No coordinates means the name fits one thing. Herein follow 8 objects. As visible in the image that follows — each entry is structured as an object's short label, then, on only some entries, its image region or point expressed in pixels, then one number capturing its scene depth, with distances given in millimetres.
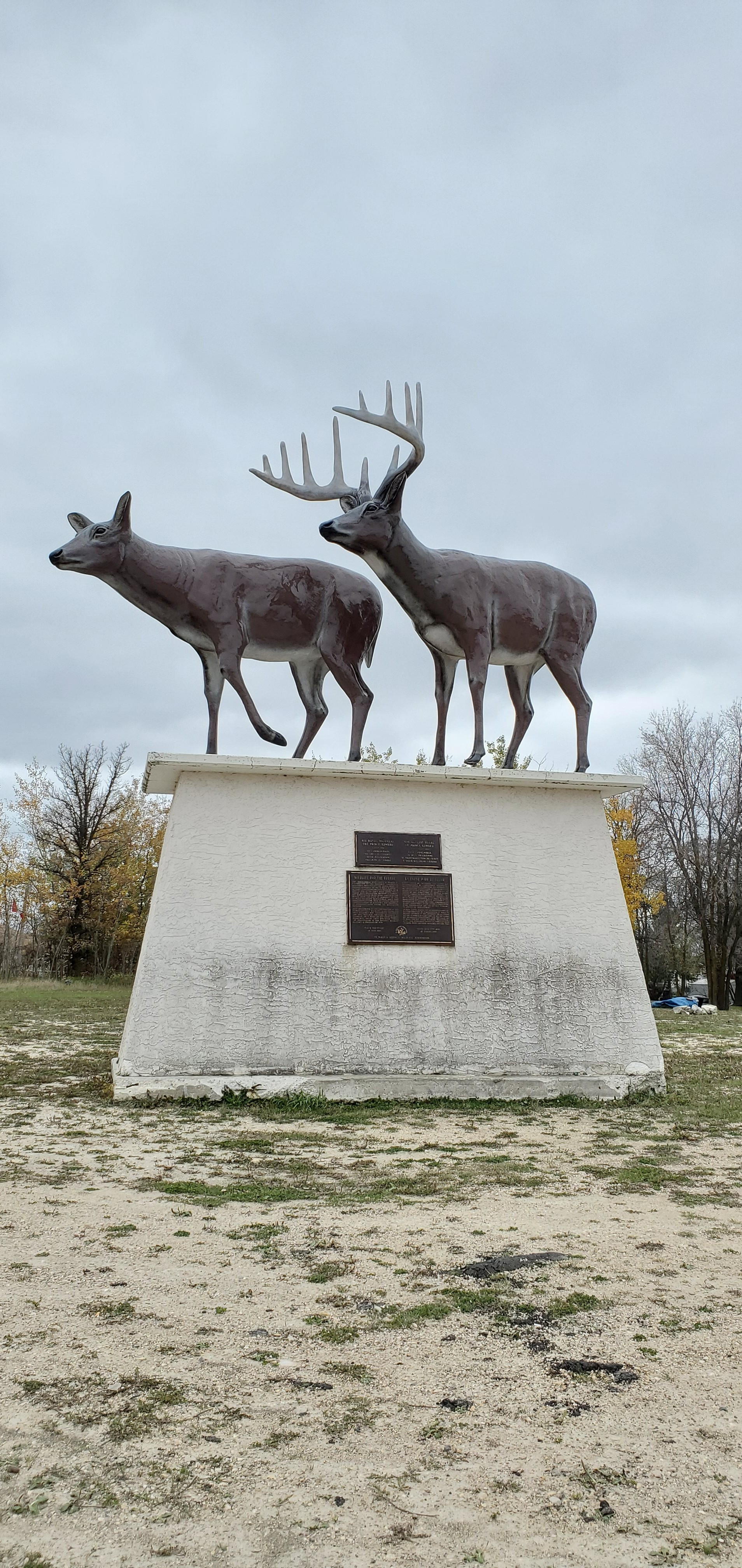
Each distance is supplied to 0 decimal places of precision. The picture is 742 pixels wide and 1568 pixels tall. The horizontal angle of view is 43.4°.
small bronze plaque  8570
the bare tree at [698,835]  30594
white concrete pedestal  8031
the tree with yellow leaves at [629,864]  23844
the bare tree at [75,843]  32719
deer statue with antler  9086
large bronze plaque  8438
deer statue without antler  9094
